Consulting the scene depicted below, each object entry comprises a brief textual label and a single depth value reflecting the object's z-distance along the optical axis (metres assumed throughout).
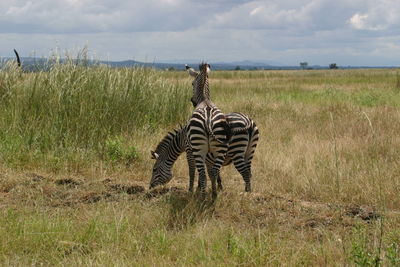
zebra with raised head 11.73
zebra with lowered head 12.45
